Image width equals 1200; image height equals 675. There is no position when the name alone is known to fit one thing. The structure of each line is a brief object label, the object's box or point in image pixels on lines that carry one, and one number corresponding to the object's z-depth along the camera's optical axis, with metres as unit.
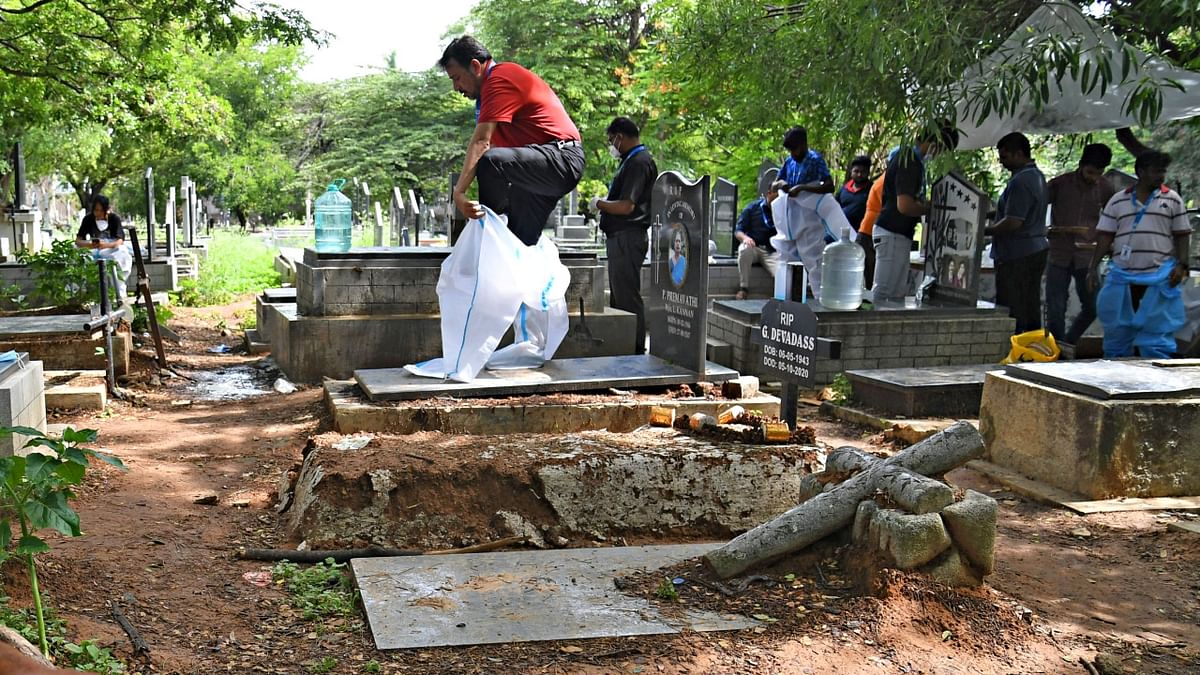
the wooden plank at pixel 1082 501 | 5.74
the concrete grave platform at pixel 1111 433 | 5.81
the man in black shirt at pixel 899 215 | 10.30
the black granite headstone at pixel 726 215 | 14.28
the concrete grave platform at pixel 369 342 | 8.91
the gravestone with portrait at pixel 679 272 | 6.77
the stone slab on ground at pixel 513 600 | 3.79
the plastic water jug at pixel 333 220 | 10.03
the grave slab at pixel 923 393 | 7.99
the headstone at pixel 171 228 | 20.20
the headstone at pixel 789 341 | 5.73
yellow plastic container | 8.34
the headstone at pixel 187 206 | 25.67
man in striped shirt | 8.45
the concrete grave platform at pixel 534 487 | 5.04
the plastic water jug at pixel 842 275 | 9.72
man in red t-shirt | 6.57
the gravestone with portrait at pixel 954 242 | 10.16
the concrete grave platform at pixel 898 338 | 9.58
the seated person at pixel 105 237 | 13.85
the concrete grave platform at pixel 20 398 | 5.43
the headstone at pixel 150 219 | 18.84
